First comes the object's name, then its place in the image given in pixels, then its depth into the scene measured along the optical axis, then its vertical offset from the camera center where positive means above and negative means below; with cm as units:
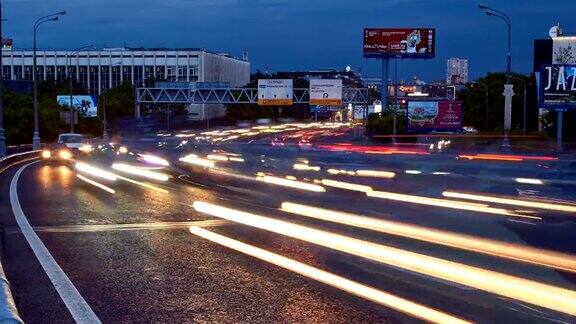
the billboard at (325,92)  7788 +36
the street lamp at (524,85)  7686 +115
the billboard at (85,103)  10119 -95
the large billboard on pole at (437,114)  6950 -152
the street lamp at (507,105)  5025 -57
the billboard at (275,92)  7969 +35
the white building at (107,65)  14188 +525
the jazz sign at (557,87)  4847 +55
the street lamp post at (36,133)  5692 -261
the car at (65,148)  4522 -291
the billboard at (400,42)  8894 +581
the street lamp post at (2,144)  4552 -270
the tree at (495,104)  9194 -89
